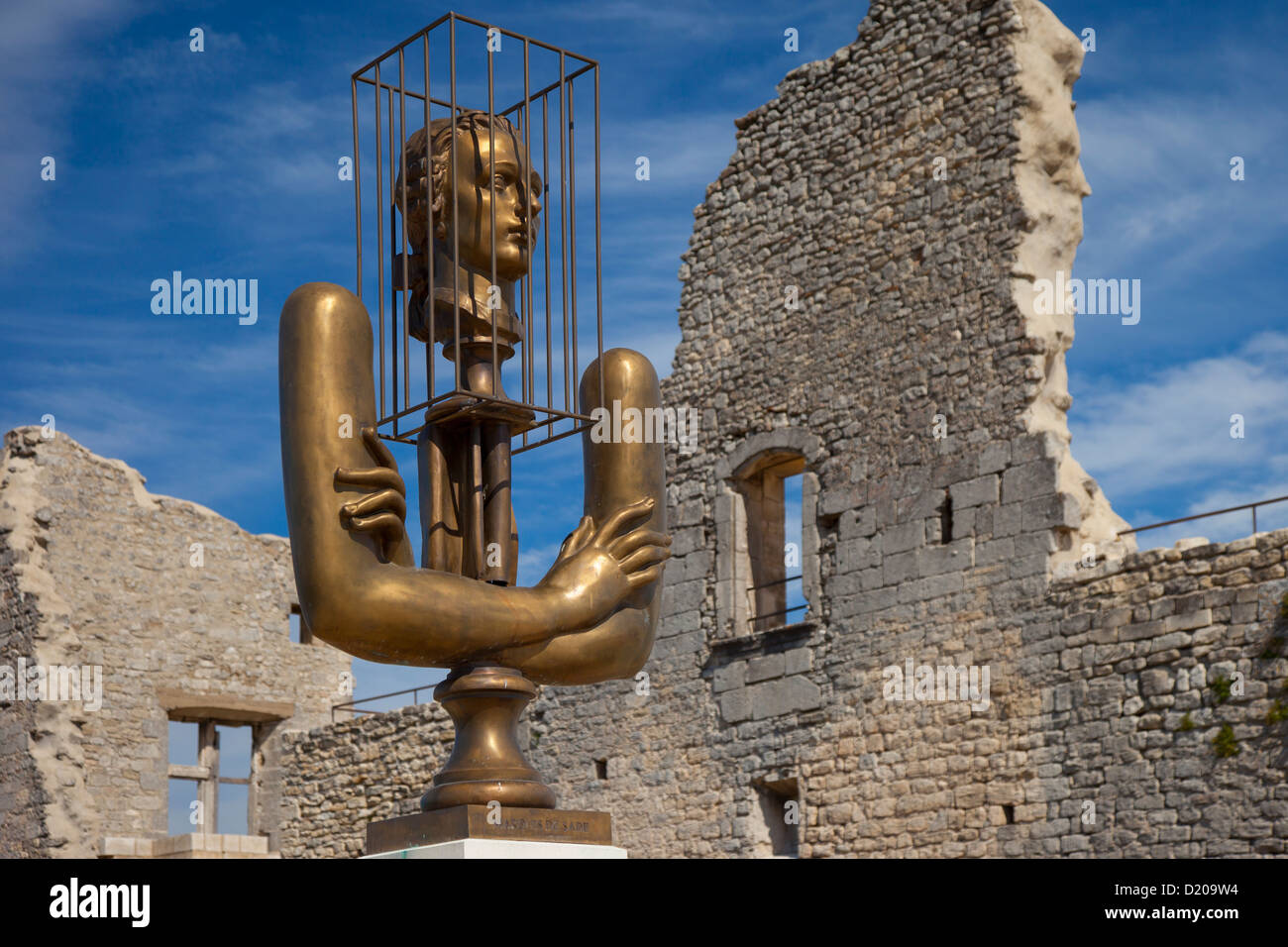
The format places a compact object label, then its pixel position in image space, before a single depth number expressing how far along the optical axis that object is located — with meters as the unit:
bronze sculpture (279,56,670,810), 4.29
